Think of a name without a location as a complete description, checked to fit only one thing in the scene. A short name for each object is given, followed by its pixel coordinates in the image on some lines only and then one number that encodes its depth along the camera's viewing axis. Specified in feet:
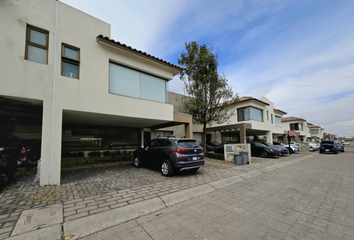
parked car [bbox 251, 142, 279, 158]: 47.39
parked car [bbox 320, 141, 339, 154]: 66.17
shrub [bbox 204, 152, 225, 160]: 41.86
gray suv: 22.36
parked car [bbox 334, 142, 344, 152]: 77.98
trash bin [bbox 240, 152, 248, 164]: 35.17
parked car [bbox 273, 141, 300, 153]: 63.99
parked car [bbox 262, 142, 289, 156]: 51.89
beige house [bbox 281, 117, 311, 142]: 111.48
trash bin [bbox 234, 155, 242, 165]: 34.96
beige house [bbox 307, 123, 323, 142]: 159.86
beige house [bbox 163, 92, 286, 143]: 55.06
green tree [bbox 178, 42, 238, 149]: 42.27
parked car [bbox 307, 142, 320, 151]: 81.92
